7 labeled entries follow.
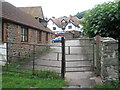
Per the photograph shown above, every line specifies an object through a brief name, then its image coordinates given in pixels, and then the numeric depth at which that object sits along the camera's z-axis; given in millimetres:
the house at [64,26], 47594
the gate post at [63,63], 5117
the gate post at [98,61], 5238
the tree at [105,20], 5016
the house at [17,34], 7823
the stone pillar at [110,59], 4371
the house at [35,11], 21125
